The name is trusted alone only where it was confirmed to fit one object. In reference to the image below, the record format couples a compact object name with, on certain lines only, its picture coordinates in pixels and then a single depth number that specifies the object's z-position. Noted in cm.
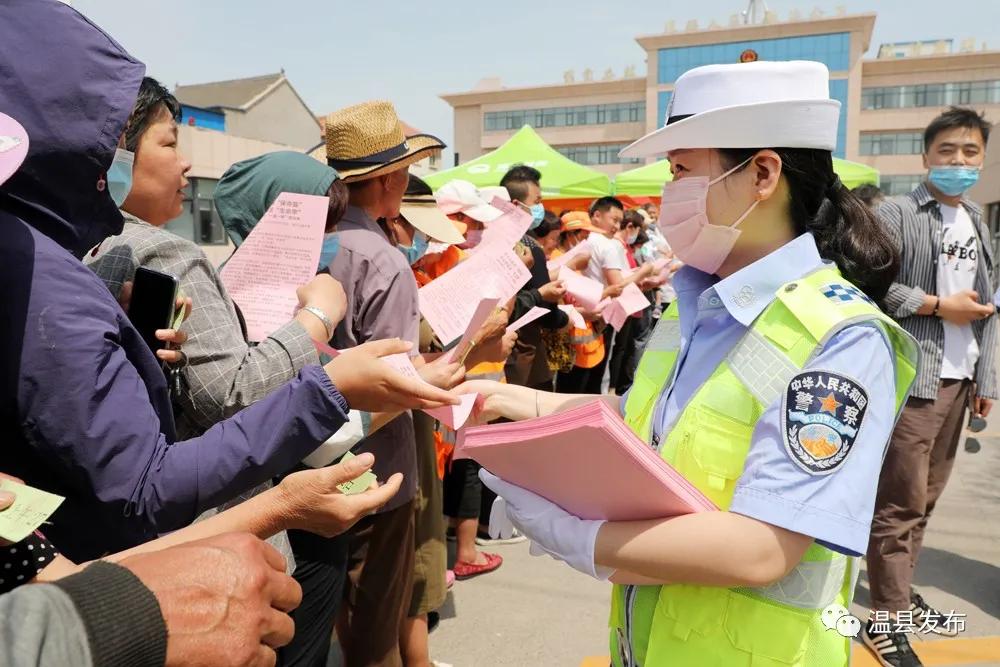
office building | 4866
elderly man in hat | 229
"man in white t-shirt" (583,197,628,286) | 639
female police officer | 119
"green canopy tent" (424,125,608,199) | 1238
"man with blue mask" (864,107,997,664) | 316
